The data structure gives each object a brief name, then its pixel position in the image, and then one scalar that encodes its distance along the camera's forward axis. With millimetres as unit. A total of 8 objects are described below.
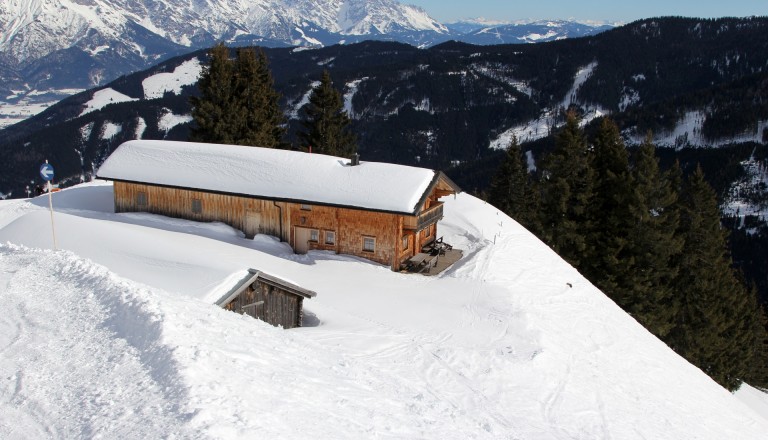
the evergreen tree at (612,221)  34281
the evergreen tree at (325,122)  48906
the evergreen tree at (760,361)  46719
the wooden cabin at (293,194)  30078
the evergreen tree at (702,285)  36188
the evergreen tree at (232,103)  45031
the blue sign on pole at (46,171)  22117
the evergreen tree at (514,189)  49406
